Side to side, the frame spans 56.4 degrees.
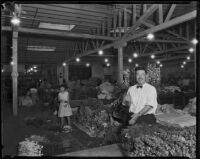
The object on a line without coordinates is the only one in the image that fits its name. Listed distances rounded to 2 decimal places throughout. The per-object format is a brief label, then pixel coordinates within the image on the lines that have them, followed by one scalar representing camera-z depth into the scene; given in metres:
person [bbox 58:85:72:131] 7.84
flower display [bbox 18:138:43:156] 4.25
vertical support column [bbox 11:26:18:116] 9.40
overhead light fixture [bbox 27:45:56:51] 15.58
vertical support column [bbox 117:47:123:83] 10.34
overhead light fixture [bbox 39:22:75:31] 10.47
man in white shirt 4.07
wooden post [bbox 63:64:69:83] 22.20
